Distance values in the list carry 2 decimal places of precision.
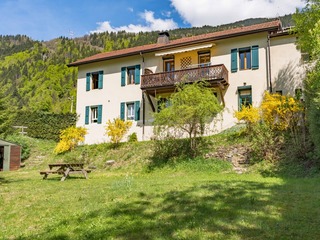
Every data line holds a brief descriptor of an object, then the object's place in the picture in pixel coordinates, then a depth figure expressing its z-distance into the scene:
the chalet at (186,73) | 16.38
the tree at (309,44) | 8.57
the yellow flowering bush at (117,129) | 17.08
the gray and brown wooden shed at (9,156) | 16.80
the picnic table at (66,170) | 10.50
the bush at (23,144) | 18.52
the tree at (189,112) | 12.71
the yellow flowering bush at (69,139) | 17.72
